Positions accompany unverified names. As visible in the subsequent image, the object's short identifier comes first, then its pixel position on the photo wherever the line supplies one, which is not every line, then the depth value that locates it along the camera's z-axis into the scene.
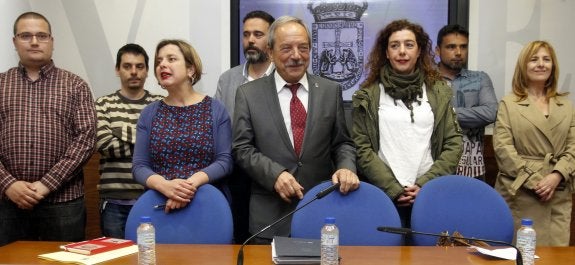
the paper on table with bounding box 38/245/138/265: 1.71
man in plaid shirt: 2.66
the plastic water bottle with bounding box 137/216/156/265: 1.65
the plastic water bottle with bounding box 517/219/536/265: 1.64
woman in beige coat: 2.85
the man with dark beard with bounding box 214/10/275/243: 2.86
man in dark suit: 2.38
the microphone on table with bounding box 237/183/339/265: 1.61
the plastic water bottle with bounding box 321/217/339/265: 1.58
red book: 1.78
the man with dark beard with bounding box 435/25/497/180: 3.10
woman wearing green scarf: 2.47
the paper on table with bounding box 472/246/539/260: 1.71
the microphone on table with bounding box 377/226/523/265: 1.63
